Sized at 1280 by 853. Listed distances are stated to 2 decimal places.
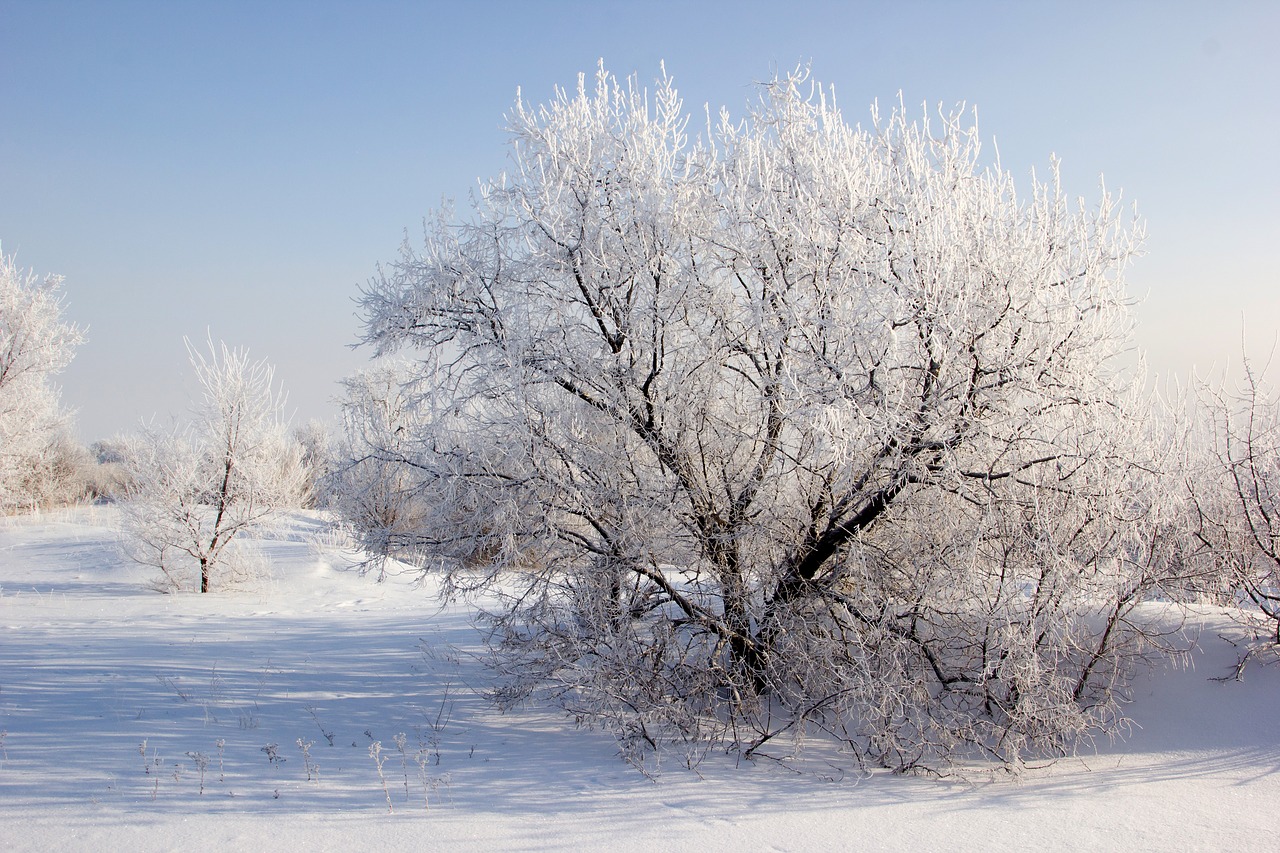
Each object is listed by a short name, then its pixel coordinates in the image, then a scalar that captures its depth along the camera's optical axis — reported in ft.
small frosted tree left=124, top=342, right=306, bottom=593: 42.93
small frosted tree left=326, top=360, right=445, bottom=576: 21.97
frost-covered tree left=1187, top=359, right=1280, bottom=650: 23.04
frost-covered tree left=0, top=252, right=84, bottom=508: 58.13
